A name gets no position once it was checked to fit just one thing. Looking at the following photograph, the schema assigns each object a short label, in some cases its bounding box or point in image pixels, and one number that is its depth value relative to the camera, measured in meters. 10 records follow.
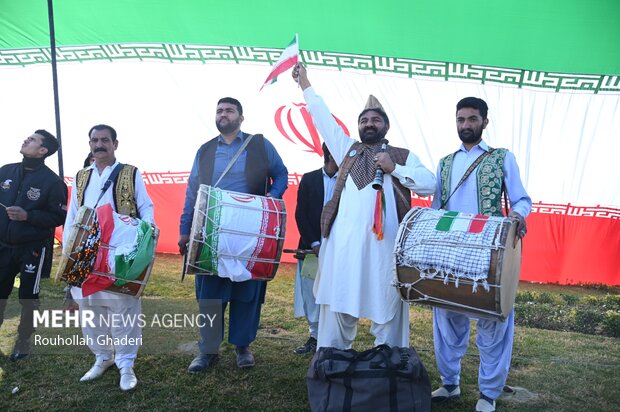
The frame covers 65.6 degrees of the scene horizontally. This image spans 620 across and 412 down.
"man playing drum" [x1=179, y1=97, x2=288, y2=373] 3.41
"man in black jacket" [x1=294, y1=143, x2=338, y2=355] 3.80
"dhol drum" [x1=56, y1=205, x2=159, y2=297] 2.68
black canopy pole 4.62
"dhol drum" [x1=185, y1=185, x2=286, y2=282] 2.94
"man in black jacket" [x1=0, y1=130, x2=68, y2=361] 3.52
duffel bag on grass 2.34
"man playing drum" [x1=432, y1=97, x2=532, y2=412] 2.78
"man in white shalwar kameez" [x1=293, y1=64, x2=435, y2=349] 2.74
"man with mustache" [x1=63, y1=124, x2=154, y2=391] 3.08
